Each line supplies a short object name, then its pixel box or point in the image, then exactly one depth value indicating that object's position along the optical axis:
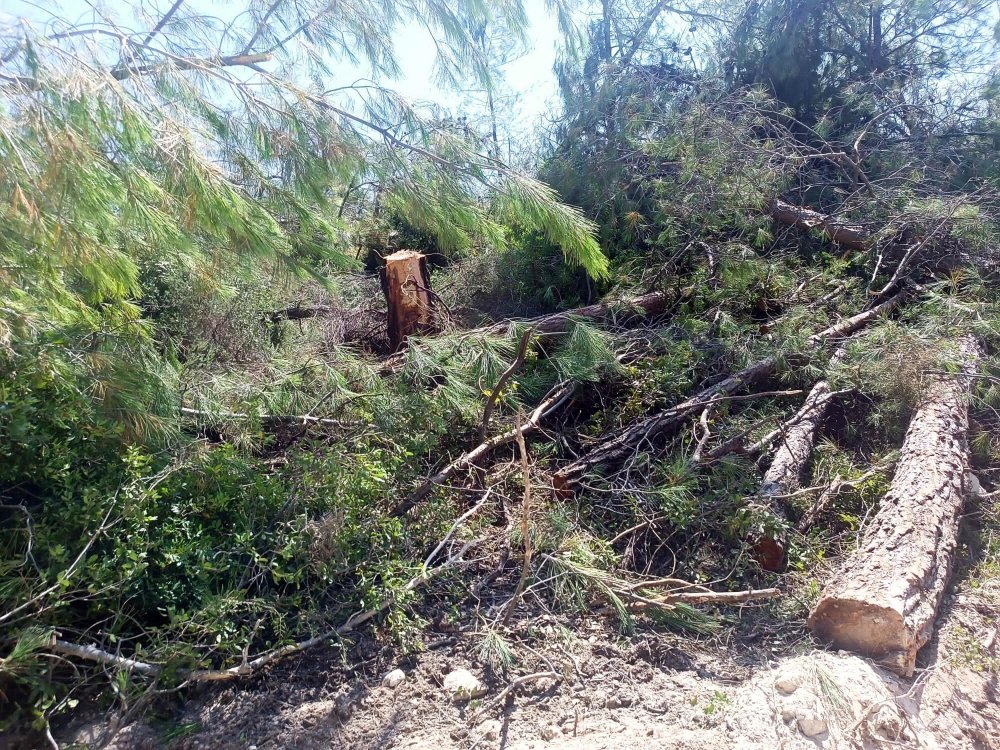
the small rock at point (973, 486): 3.62
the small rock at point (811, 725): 2.26
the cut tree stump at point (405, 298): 5.07
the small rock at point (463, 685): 2.58
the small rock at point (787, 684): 2.42
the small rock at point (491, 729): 2.39
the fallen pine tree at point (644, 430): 3.77
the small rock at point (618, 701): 2.53
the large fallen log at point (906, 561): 2.61
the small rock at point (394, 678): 2.66
